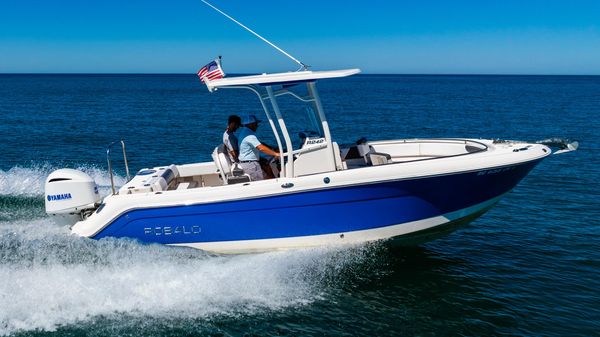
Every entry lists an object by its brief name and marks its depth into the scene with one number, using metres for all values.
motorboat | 7.16
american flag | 7.59
